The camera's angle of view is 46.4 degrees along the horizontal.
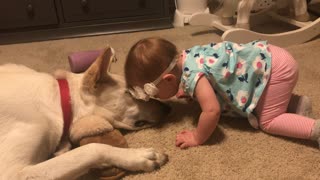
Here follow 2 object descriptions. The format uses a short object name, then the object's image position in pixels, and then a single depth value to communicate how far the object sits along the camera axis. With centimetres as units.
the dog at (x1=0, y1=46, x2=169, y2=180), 114
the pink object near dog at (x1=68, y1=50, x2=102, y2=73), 172
